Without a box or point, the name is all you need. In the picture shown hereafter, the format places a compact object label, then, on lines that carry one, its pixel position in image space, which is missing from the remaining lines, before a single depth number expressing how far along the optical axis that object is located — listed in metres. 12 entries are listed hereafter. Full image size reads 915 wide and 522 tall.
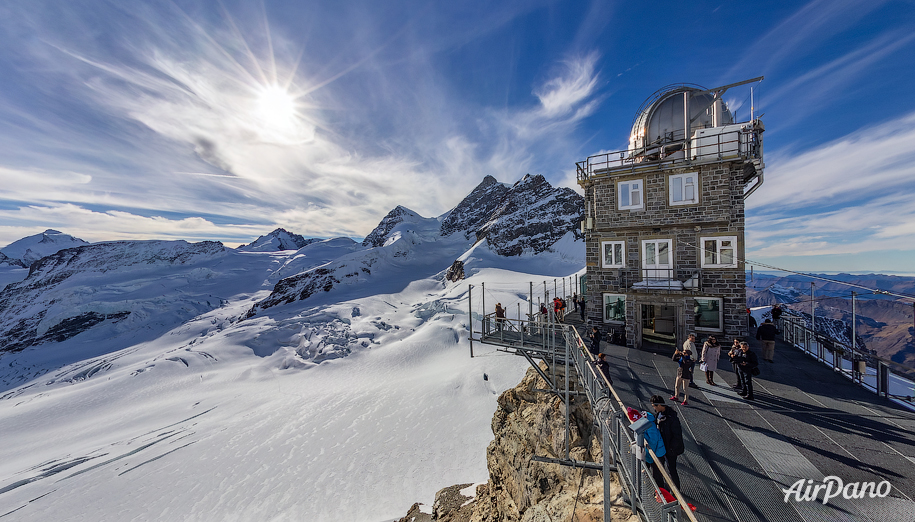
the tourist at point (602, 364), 8.38
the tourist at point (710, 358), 9.37
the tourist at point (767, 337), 10.91
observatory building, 12.55
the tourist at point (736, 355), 8.65
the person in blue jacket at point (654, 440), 4.75
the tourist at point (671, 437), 4.96
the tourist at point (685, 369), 8.00
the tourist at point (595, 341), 10.58
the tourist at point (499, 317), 12.58
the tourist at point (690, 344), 8.93
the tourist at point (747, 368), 8.29
